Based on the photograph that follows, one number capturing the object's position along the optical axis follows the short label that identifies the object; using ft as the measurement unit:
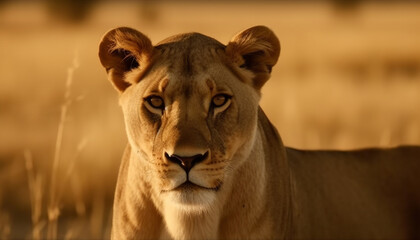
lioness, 21.06
